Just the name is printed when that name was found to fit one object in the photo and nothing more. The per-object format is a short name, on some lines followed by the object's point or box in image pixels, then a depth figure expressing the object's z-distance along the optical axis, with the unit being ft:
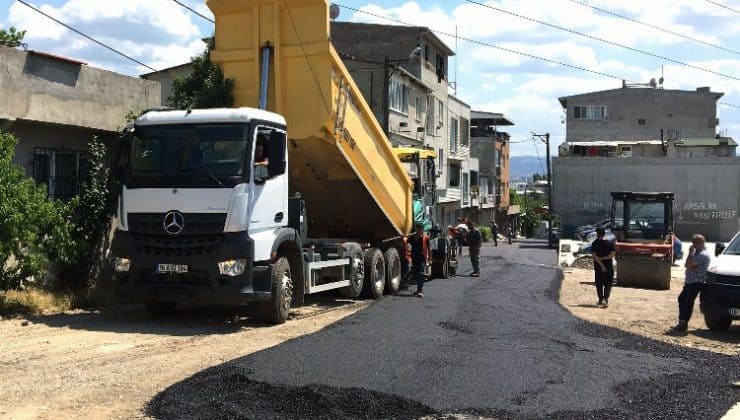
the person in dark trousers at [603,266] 53.06
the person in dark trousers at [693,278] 42.55
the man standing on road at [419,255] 53.93
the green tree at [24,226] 36.47
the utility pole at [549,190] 162.07
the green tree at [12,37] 67.92
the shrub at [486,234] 186.63
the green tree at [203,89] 44.65
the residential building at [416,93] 127.03
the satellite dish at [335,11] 73.51
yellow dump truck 36.27
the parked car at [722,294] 40.75
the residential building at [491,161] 229.45
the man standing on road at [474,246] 72.79
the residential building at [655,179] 176.55
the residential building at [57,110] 41.98
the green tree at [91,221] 43.42
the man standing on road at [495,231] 156.69
